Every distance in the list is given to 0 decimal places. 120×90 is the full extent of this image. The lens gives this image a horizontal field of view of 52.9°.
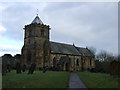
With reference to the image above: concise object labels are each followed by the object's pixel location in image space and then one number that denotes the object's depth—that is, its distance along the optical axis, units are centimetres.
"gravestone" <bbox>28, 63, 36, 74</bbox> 1693
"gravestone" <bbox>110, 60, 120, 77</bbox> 1487
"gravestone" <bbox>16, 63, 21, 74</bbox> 1763
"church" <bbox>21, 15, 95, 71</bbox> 3044
